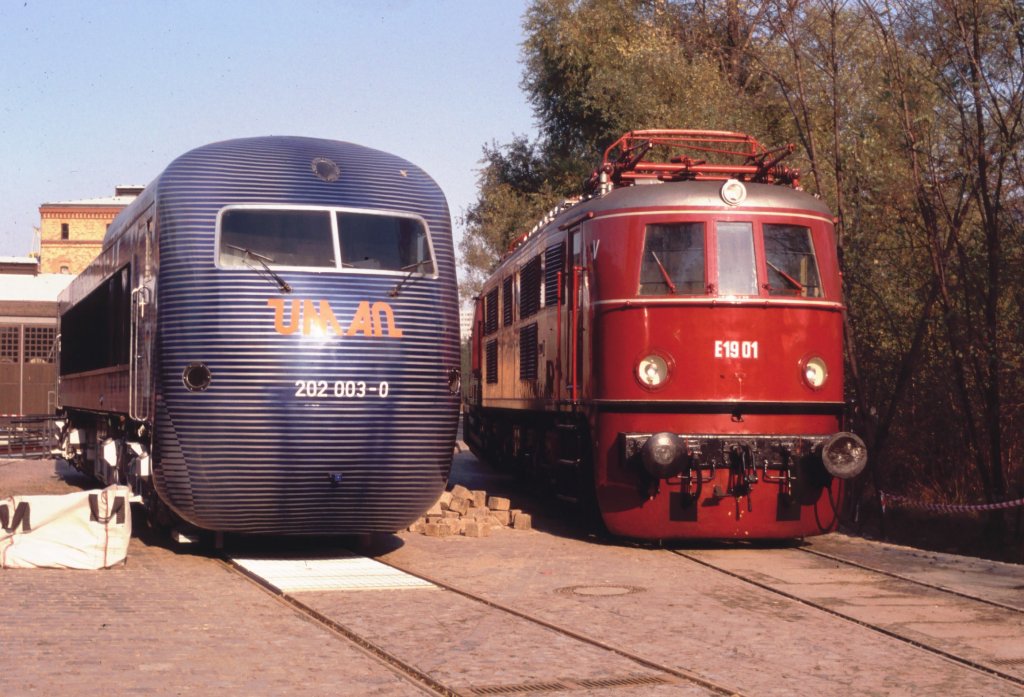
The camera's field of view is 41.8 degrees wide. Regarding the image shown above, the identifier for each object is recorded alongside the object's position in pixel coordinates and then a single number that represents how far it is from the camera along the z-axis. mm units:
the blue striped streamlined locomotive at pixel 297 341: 10672
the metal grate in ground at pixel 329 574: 10164
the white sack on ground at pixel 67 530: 11172
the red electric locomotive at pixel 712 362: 12609
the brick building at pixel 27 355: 40562
